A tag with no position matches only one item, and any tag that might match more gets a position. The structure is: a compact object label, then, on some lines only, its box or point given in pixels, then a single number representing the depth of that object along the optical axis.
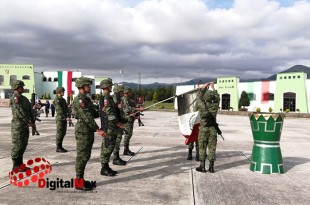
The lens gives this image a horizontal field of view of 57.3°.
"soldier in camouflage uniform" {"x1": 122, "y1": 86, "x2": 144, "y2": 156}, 7.96
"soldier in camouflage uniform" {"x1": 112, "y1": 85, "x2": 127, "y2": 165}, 6.59
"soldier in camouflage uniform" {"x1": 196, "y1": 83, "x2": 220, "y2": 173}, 6.41
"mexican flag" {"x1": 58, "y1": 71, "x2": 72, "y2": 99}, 65.81
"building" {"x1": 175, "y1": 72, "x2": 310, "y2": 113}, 38.03
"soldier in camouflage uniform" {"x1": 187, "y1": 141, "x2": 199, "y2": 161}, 7.69
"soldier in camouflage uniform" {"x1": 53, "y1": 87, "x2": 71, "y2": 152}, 8.39
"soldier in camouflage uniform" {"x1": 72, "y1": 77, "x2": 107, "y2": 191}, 4.89
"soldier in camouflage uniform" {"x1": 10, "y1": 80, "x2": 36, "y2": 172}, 5.95
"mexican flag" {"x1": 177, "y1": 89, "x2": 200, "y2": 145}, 7.19
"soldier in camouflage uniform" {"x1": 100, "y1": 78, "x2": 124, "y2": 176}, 5.78
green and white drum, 6.40
